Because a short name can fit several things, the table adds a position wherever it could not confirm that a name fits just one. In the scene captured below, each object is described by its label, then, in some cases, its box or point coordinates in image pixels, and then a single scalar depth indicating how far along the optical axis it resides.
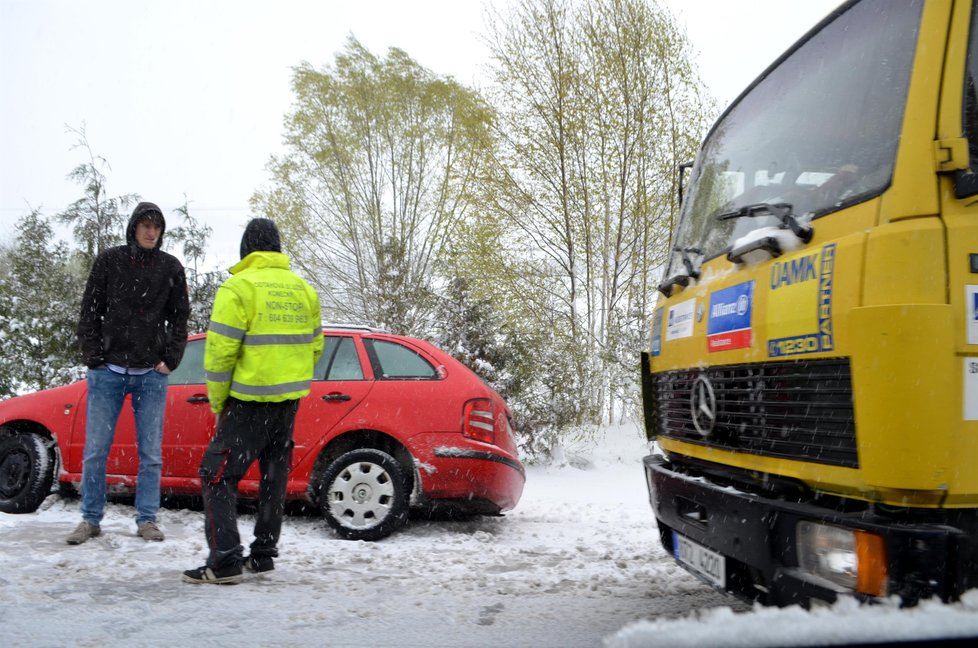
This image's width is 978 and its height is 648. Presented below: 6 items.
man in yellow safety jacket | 3.80
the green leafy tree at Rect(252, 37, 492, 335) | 19.27
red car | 5.03
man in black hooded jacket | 4.63
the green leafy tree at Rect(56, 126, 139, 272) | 9.66
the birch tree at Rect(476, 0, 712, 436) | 13.53
